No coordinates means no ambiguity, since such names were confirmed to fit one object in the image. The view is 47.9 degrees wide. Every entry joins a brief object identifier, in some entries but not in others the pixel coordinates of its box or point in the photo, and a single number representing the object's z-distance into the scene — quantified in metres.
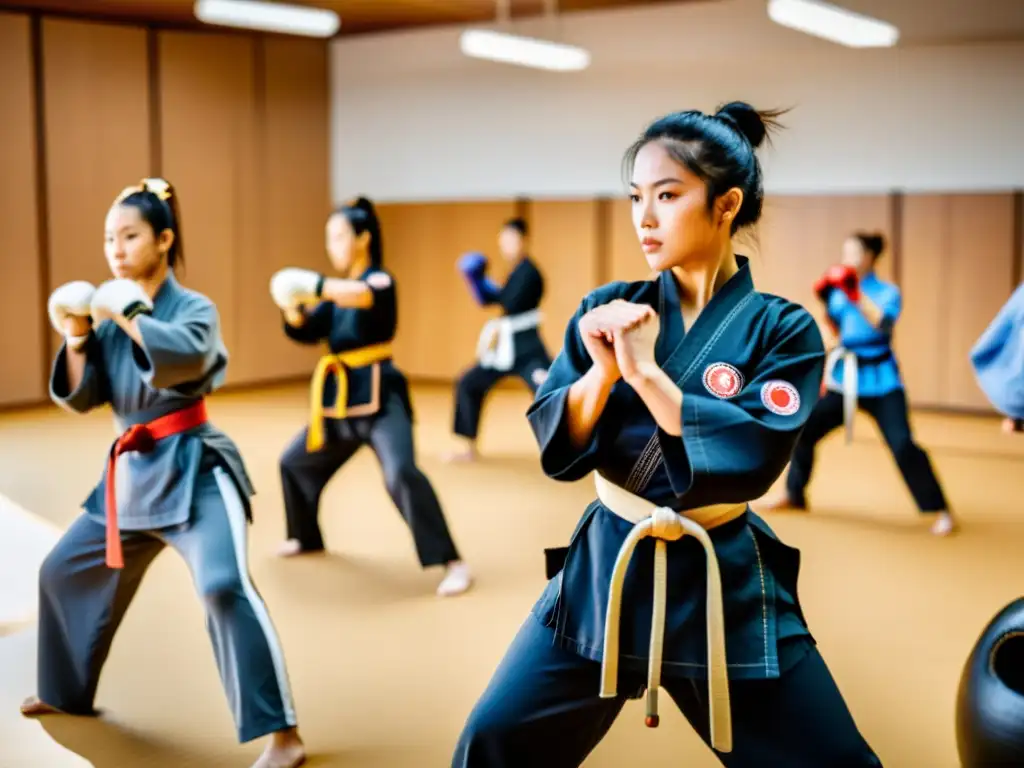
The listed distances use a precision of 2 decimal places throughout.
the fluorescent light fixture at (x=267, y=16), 6.47
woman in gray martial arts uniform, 2.31
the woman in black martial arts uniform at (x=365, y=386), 3.67
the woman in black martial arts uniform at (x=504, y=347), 5.99
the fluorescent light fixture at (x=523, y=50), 6.76
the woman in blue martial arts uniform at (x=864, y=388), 4.48
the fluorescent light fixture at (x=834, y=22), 6.00
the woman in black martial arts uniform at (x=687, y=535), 1.55
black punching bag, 1.97
